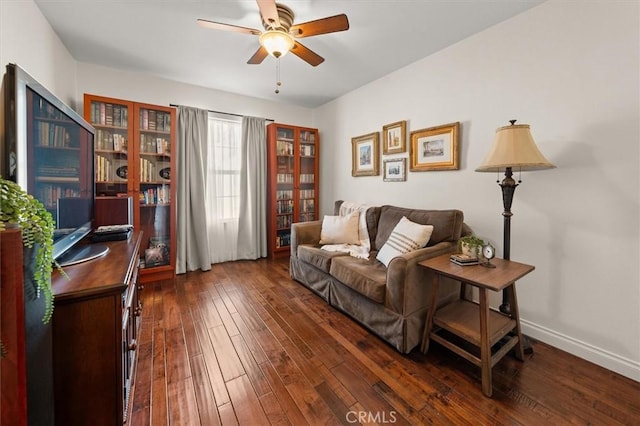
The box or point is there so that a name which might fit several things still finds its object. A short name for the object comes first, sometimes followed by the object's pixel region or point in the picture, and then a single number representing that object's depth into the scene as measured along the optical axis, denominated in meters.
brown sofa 1.77
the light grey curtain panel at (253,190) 3.79
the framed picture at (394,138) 2.89
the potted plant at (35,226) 0.77
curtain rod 3.52
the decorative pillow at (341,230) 2.87
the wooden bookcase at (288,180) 3.91
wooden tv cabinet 0.99
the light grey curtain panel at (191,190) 3.26
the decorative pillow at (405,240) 2.10
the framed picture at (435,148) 2.42
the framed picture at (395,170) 2.93
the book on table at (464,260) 1.72
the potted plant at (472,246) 1.81
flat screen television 1.09
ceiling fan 1.68
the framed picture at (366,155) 3.26
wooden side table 1.45
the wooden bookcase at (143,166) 2.74
